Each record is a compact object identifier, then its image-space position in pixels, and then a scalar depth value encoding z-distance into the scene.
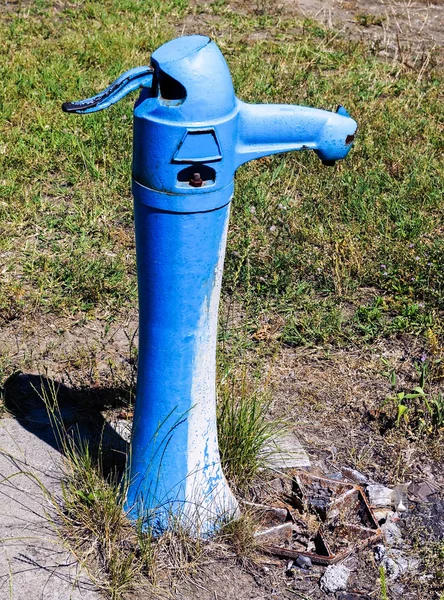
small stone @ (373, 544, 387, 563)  2.61
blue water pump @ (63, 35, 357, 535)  1.98
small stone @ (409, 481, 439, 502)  2.91
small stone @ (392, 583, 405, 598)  2.52
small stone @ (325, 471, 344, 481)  2.93
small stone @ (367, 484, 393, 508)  2.82
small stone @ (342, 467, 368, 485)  2.94
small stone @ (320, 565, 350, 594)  2.50
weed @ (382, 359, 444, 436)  3.17
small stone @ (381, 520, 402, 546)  2.69
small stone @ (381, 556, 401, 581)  2.57
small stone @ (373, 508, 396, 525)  2.78
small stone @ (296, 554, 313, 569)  2.55
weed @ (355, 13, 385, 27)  7.88
